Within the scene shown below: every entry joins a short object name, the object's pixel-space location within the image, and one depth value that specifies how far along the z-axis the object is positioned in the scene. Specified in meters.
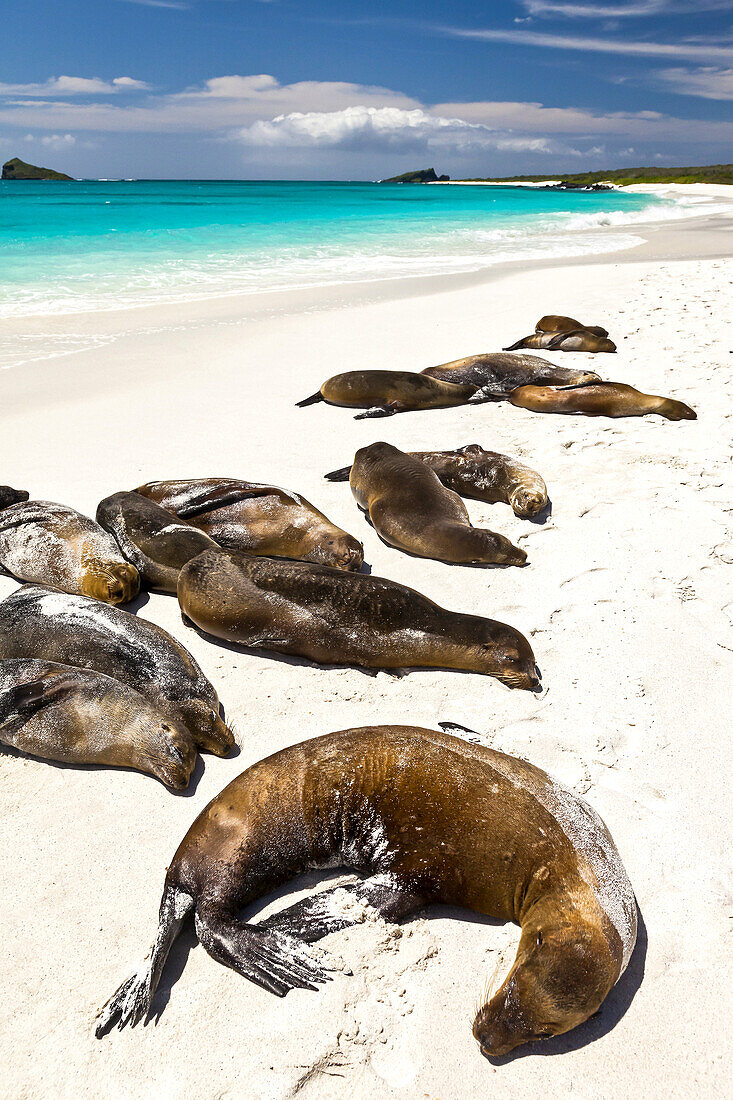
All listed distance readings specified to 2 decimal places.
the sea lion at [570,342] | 8.91
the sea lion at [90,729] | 2.89
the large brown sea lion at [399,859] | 2.09
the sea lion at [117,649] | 3.07
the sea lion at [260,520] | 4.33
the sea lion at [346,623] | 3.41
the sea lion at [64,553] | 3.98
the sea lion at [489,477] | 4.93
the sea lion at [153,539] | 4.10
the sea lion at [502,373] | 7.50
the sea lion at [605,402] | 6.50
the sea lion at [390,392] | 7.13
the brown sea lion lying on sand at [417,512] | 4.33
